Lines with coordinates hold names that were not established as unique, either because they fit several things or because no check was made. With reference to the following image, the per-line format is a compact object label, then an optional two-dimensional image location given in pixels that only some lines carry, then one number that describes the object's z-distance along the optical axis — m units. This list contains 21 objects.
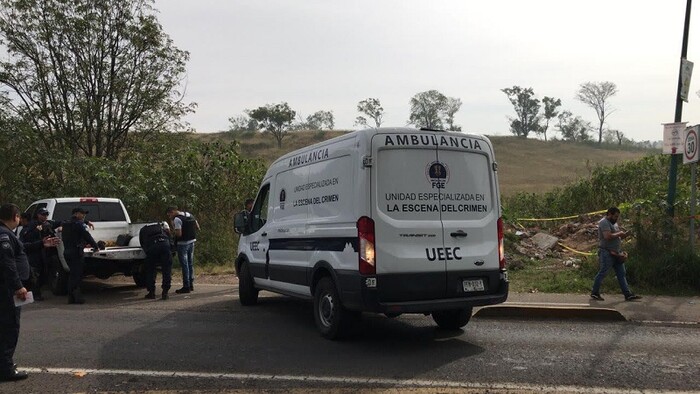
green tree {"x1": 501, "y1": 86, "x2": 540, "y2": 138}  106.94
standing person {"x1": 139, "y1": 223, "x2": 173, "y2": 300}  10.88
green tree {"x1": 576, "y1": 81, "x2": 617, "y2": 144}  102.06
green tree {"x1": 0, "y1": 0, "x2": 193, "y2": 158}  20.83
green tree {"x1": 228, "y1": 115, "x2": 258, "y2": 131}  92.56
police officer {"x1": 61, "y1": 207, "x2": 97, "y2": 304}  10.28
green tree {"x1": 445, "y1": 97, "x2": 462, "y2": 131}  99.94
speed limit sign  10.80
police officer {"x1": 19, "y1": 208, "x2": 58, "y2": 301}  10.64
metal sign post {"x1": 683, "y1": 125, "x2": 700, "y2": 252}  10.80
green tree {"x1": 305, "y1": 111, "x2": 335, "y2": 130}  112.31
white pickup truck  11.02
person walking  9.73
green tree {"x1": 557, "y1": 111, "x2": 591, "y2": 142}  104.21
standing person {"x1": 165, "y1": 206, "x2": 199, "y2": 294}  11.45
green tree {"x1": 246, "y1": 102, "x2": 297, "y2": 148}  83.38
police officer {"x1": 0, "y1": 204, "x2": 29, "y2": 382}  5.62
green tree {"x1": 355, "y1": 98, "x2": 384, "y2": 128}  83.19
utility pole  11.54
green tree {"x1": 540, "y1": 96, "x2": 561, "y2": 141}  106.56
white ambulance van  6.52
